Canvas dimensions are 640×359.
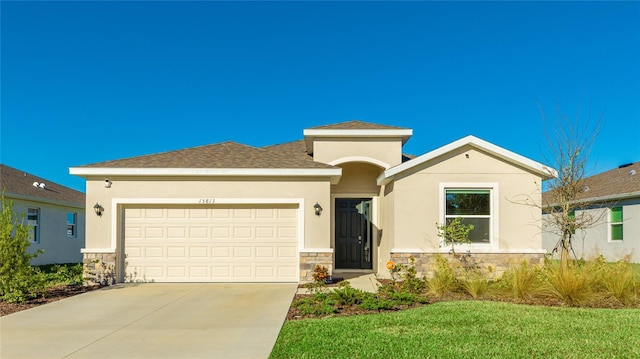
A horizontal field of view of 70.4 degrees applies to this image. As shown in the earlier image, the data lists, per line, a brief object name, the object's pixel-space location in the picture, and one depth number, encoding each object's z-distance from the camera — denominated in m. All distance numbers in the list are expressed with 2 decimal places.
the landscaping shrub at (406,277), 9.78
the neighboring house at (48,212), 17.02
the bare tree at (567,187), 11.22
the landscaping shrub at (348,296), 8.33
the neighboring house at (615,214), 17.11
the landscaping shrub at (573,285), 8.22
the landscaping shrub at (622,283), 8.35
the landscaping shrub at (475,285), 9.04
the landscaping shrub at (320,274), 11.25
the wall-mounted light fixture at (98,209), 11.61
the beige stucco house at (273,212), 11.72
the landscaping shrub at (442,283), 9.23
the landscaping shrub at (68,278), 11.67
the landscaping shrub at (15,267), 8.98
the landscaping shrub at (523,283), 8.74
